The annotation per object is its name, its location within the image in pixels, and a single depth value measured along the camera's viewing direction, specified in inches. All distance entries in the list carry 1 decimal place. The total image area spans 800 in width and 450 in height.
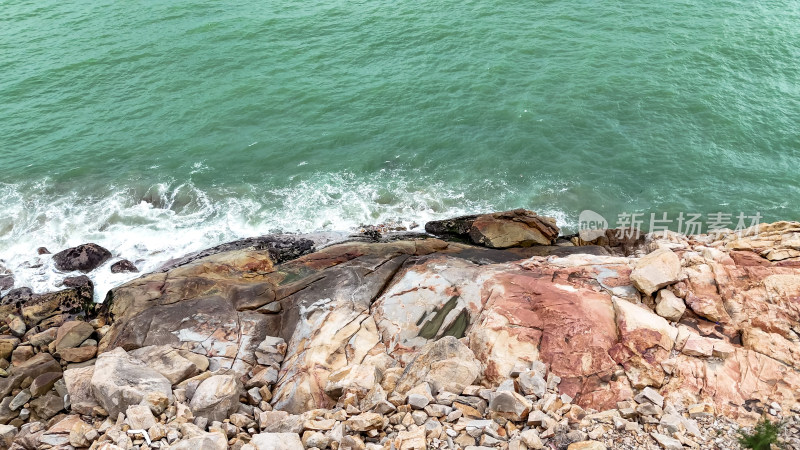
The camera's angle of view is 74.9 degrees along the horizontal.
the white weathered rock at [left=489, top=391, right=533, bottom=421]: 548.1
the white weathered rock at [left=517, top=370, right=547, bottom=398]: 588.1
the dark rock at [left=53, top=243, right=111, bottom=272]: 1136.2
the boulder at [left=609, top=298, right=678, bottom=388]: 609.6
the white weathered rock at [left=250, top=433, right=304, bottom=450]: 537.3
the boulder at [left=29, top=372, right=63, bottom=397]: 771.4
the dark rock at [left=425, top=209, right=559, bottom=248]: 1075.9
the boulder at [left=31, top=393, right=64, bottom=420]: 727.1
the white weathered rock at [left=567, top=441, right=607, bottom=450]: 502.8
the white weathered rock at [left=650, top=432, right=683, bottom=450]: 505.0
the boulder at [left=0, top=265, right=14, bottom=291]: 1104.2
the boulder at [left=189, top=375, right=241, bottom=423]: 620.1
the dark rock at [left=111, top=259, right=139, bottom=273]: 1127.6
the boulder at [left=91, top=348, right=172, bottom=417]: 630.5
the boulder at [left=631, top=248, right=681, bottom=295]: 717.3
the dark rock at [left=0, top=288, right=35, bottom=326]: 971.6
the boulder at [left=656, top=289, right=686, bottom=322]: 693.3
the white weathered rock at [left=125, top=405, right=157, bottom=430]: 585.3
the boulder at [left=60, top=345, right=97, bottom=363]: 836.0
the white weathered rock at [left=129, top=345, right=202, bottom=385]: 694.5
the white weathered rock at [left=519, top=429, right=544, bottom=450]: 509.4
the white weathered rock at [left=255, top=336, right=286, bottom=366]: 748.6
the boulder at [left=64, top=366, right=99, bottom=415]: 663.8
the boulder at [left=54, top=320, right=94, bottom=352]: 858.1
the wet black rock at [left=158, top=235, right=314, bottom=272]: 1079.6
